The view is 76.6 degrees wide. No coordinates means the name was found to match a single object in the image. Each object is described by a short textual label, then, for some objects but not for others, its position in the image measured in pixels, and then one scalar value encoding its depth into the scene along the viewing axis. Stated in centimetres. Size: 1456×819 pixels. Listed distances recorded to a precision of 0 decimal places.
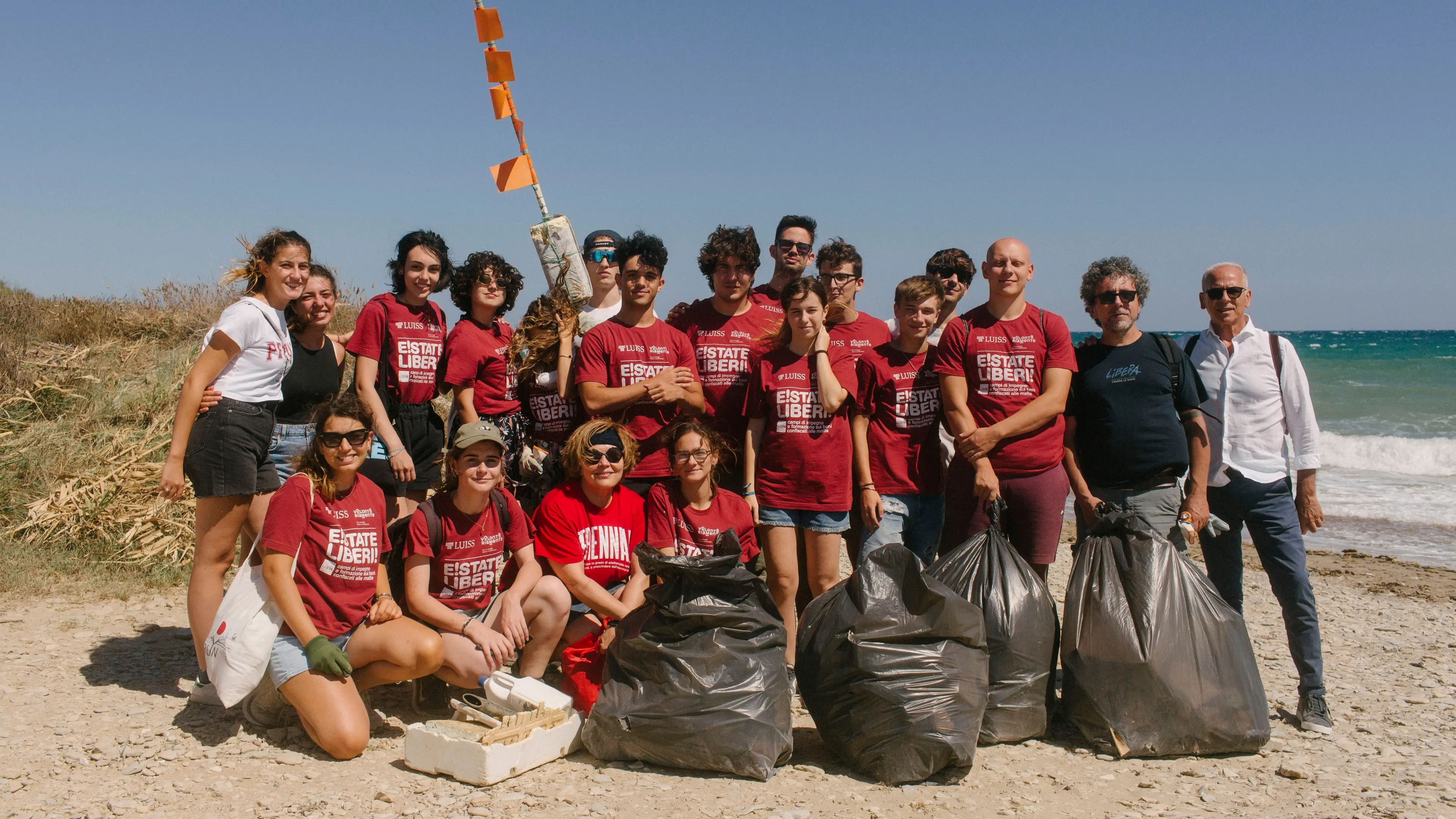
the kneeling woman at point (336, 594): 328
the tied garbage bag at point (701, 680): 304
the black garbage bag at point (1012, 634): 337
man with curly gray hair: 382
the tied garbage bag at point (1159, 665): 322
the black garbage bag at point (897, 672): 302
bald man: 382
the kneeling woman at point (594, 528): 367
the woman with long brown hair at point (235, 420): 358
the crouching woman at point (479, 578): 352
